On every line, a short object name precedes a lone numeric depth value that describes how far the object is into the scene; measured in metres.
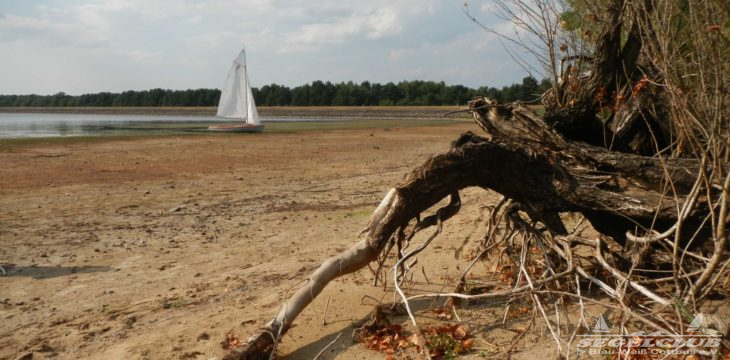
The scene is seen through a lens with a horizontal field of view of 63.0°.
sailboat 38.72
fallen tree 4.13
